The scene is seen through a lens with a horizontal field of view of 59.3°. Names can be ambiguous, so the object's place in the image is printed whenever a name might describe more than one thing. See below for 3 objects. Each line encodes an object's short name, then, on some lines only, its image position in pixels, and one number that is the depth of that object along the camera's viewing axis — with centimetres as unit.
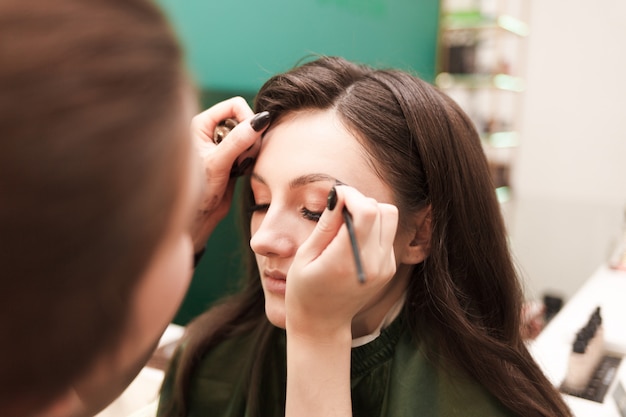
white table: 109
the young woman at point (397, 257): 85
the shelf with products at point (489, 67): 351
